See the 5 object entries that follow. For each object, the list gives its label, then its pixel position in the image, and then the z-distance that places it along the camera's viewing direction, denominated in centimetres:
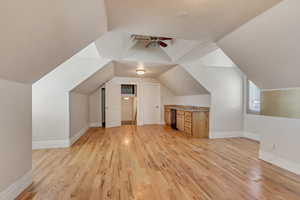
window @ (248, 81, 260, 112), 473
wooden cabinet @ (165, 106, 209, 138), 505
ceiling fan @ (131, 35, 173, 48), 364
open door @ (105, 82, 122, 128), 683
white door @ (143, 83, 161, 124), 761
